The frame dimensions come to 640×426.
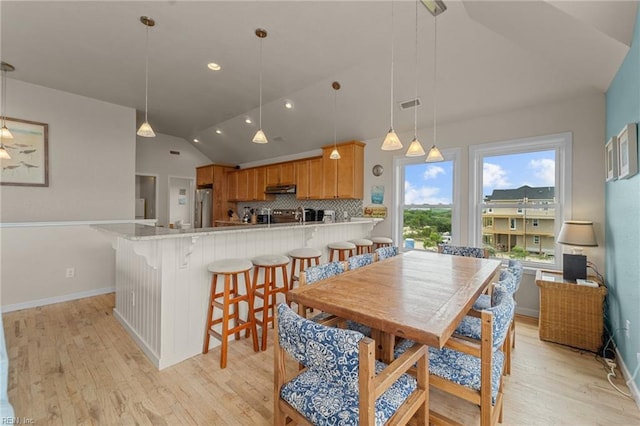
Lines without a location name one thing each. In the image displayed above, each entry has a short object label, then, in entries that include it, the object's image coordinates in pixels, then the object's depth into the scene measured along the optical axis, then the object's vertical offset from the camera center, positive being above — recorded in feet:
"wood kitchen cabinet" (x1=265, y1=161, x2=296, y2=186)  18.81 +2.97
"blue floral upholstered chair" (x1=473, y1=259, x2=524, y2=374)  5.64 -1.62
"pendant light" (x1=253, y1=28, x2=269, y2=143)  8.88 +2.94
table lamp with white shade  8.68 -0.92
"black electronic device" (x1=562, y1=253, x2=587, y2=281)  8.78 -1.77
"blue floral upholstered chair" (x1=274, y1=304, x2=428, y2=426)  3.00 -2.35
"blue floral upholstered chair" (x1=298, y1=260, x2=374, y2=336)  5.87 -1.56
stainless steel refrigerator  23.29 +0.59
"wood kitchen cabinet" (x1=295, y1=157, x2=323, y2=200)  17.30 +2.37
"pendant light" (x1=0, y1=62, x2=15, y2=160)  9.68 +4.39
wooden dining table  4.00 -1.63
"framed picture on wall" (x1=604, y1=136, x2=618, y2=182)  7.50 +1.74
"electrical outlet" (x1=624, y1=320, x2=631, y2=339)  6.73 -3.00
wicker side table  8.07 -3.18
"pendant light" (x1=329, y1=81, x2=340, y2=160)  12.46 +5.71
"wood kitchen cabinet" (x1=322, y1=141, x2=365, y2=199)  15.75 +2.59
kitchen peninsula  7.33 -2.09
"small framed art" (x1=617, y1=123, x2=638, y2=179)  6.15 +1.61
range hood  18.98 +1.81
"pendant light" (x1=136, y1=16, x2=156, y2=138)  8.42 +6.24
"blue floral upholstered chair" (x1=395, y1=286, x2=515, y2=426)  4.17 -2.80
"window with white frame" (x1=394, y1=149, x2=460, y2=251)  13.12 +0.66
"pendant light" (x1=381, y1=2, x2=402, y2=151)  7.23 +2.02
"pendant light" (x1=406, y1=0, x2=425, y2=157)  7.51 +1.88
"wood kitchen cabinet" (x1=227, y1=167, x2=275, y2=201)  21.22 +2.45
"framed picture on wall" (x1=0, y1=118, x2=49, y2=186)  11.51 +2.60
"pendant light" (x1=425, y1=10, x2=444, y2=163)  8.07 +5.50
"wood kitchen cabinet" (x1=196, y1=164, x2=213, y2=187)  23.21 +3.36
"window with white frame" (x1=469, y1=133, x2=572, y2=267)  10.51 +0.87
